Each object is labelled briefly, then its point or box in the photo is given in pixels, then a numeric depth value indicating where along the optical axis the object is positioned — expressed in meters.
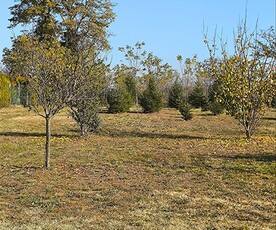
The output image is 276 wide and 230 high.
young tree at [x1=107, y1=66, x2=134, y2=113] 21.53
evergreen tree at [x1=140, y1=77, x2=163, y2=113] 22.36
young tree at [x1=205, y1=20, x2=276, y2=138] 11.87
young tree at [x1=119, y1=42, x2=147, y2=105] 40.78
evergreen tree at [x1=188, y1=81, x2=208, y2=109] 27.62
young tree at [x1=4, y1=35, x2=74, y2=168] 7.73
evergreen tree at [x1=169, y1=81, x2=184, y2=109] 27.66
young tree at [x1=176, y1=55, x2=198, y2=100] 44.04
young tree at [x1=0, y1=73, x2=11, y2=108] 24.23
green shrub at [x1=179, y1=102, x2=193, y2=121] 18.20
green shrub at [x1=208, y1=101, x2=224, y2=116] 21.14
